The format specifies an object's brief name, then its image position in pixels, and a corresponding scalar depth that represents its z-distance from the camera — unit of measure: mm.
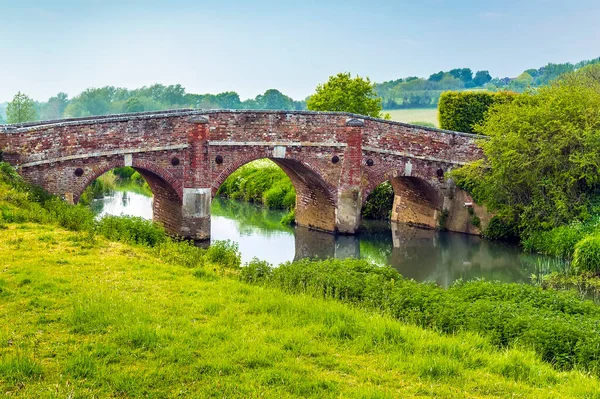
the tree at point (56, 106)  115500
